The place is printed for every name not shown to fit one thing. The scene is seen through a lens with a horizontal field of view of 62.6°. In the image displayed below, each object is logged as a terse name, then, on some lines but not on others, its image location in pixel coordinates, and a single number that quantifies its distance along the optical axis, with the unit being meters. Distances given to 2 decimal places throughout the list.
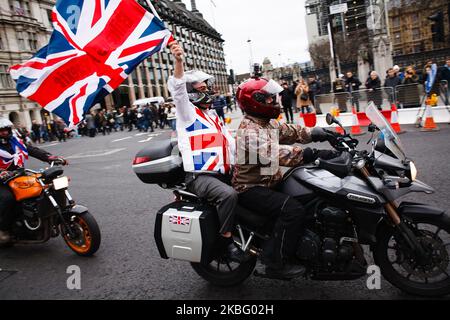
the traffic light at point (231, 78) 22.93
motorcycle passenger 2.97
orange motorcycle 4.30
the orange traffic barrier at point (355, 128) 10.65
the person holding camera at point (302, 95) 14.58
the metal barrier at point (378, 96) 12.77
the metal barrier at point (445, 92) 11.53
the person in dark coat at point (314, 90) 15.73
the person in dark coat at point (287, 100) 14.84
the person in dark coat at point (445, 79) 11.60
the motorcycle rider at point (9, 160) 4.60
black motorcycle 2.69
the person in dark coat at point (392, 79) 13.40
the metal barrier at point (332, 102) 14.41
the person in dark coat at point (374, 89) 13.02
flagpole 3.42
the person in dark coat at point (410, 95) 12.60
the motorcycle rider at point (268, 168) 2.79
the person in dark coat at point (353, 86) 13.85
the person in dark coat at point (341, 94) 14.51
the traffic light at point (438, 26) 11.69
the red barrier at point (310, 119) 12.57
